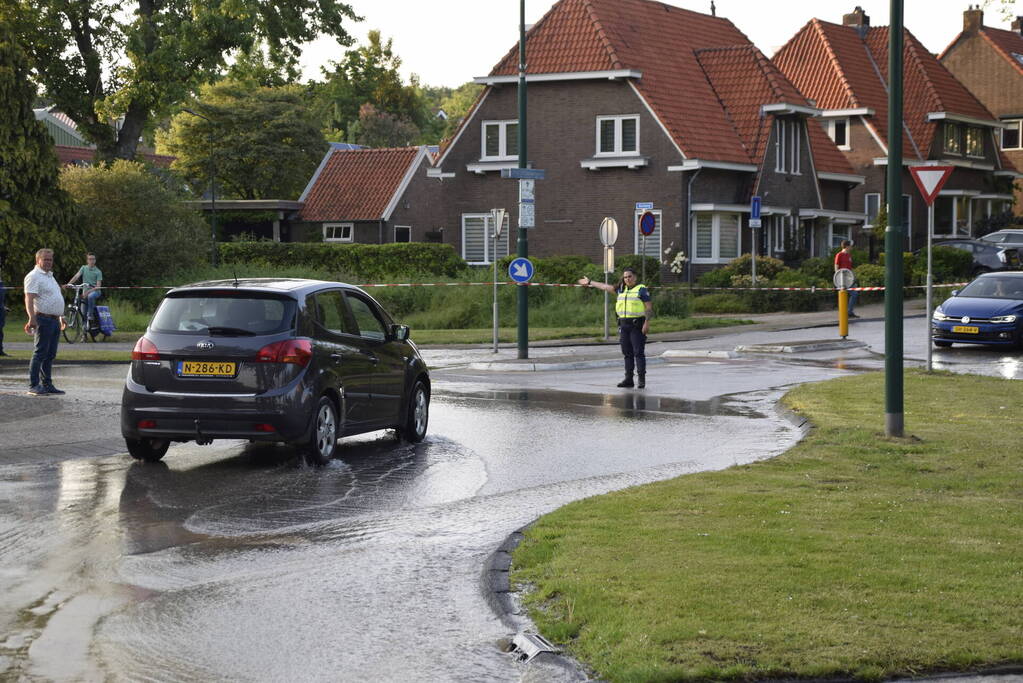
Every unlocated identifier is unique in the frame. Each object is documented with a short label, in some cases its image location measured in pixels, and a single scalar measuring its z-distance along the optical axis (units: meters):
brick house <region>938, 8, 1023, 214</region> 76.06
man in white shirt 18.03
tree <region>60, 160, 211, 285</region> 39.16
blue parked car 27.25
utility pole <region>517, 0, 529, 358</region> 24.72
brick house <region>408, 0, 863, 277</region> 46.75
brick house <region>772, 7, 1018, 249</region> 61.97
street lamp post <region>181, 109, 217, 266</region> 46.33
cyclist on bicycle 30.33
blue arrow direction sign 24.58
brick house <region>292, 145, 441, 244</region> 62.22
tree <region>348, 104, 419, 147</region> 93.94
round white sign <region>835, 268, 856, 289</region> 28.06
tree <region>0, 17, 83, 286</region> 36.75
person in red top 32.50
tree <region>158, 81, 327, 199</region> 72.44
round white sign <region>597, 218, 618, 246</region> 29.47
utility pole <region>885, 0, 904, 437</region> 13.01
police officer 20.00
